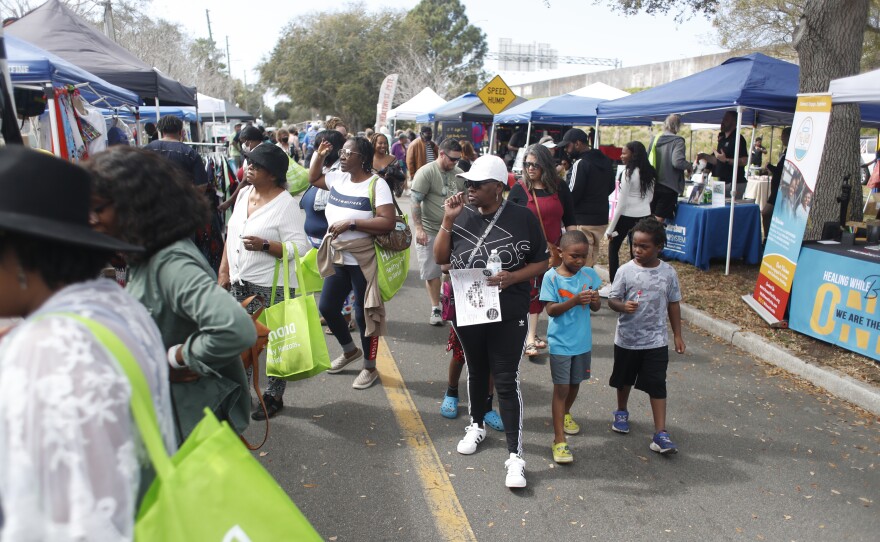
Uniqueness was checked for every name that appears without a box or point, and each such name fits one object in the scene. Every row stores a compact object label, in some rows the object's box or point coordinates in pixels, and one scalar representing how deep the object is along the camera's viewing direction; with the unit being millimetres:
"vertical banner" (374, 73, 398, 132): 17734
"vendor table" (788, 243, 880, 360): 5703
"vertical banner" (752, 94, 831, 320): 6305
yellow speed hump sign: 11898
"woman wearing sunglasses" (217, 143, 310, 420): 4020
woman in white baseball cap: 3758
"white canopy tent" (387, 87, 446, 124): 23922
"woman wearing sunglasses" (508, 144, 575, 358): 5387
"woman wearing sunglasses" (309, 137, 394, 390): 4953
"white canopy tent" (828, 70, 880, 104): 5316
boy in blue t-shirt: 4109
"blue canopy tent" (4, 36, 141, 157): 5180
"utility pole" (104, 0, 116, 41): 22094
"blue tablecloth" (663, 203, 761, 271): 9484
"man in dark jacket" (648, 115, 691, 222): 9203
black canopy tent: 8805
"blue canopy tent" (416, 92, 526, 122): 19453
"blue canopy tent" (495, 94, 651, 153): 16016
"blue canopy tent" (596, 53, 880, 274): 8508
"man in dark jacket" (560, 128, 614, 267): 7469
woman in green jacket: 1892
